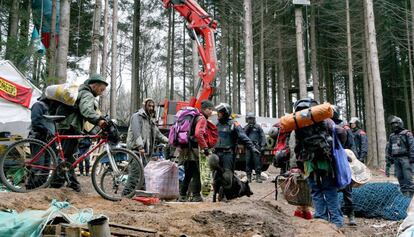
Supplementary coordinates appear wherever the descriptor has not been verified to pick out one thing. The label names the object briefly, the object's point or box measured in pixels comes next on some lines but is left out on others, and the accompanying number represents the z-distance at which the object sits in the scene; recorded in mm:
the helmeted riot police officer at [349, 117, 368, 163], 13047
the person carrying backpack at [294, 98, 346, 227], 5598
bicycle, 6035
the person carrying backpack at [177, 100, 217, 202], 6719
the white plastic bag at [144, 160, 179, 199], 6828
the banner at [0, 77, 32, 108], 11736
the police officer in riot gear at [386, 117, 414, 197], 9412
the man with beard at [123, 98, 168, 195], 7027
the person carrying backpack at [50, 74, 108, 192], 6171
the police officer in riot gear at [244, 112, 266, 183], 11320
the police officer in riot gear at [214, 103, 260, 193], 7164
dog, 6700
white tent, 11703
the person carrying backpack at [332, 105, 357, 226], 6504
